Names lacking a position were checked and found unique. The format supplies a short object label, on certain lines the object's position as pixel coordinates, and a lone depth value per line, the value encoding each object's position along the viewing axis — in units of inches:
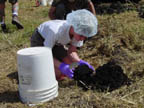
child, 75.2
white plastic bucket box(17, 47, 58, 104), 68.2
